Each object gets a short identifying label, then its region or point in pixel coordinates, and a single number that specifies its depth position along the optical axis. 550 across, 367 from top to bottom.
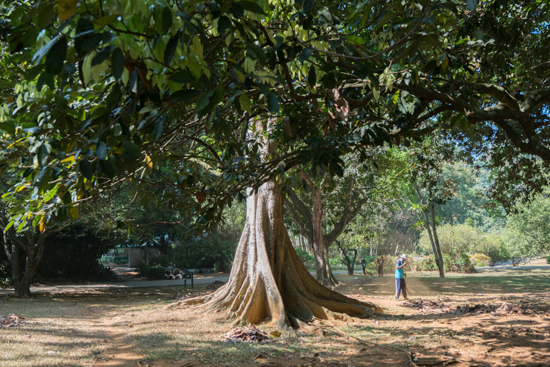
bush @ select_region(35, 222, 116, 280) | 19.98
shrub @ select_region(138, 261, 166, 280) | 23.78
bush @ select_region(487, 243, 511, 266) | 36.09
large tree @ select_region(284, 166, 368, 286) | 16.41
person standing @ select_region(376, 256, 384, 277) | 24.77
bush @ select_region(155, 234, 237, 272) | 26.97
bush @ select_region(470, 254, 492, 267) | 34.00
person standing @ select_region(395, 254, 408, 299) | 13.41
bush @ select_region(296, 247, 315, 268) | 33.84
